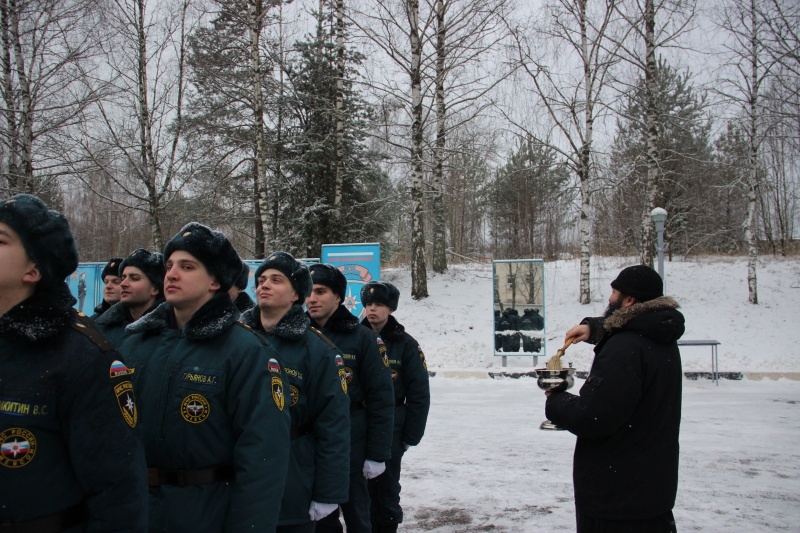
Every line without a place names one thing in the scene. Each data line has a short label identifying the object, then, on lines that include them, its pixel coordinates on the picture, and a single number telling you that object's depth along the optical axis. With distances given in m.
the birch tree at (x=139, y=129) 18.94
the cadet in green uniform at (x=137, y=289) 3.95
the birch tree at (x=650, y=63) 18.48
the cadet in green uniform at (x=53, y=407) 1.73
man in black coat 2.86
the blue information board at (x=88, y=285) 14.95
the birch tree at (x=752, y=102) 18.47
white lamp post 14.54
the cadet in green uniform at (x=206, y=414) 2.32
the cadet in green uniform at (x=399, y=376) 5.02
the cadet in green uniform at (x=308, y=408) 3.12
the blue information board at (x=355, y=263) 13.14
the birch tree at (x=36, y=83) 15.91
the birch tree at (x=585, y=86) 18.75
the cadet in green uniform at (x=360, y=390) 4.20
